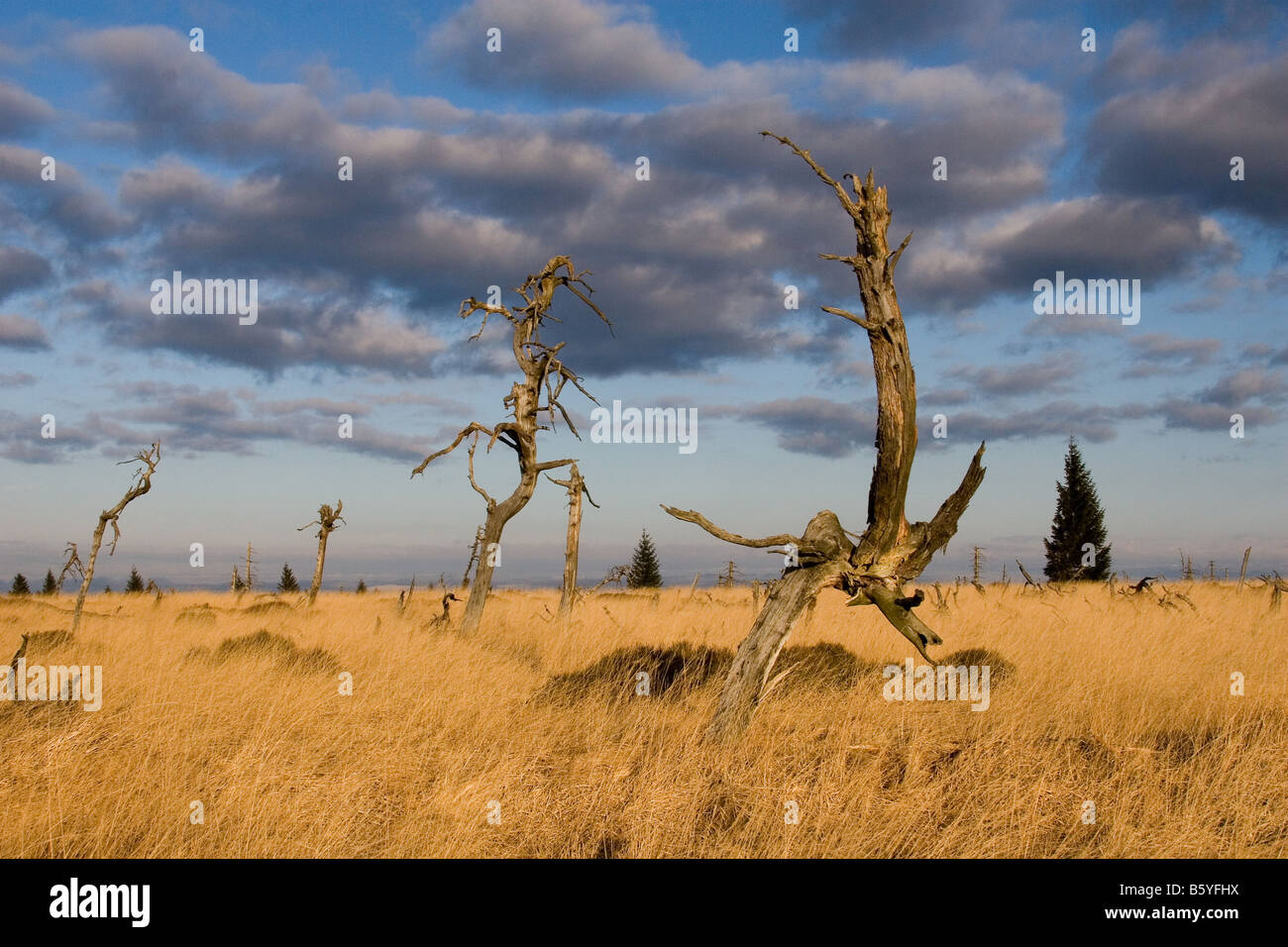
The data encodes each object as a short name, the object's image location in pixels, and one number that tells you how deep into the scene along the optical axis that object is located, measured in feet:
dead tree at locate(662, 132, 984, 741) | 23.98
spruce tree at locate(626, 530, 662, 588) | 158.61
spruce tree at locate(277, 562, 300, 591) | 182.70
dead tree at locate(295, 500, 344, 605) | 87.45
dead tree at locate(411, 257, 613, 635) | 51.06
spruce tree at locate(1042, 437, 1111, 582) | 140.36
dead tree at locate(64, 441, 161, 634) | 56.34
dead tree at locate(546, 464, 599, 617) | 60.75
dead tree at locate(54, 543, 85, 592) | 57.11
